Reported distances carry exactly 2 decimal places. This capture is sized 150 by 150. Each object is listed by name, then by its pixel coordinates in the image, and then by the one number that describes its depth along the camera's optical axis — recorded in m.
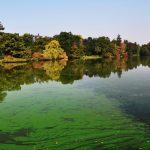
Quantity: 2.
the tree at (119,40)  73.93
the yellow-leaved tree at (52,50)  45.49
